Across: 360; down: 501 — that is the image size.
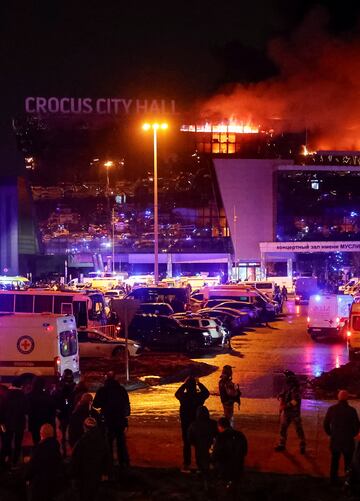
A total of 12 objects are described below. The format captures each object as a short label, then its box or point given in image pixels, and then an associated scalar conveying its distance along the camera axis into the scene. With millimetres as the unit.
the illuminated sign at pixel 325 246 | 82875
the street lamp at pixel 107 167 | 94562
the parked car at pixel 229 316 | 33844
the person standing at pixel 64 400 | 11523
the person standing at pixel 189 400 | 10625
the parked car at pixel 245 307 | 37719
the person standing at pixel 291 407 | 11062
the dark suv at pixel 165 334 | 26359
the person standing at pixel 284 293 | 58406
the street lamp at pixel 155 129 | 38688
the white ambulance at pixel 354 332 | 22188
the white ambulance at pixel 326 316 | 29484
